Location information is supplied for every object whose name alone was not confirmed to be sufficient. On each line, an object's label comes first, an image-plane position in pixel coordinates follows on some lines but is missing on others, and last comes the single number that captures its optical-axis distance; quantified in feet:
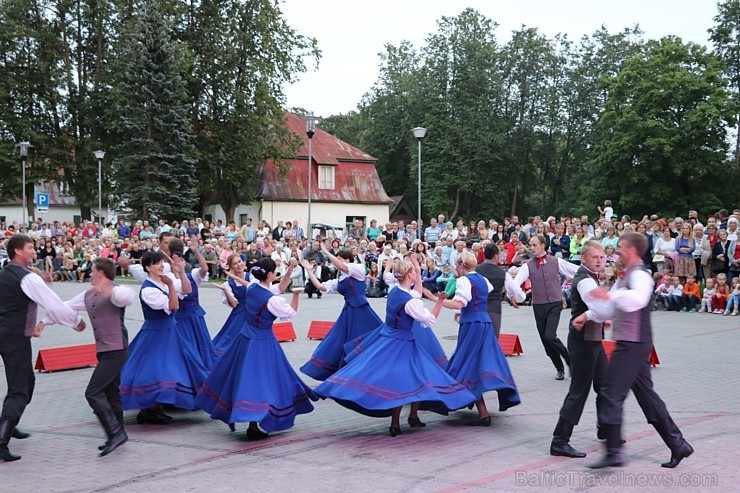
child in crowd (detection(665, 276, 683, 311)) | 62.13
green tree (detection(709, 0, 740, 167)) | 151.84
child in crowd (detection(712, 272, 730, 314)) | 58.85
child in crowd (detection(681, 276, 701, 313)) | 61.57
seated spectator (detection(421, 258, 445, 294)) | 73.41
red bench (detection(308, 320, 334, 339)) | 48.14
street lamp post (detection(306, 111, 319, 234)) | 95.89
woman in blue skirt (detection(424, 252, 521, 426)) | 25.70
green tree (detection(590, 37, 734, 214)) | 132.16
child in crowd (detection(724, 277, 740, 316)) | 57.67
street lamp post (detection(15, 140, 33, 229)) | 106.73
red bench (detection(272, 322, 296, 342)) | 46.80
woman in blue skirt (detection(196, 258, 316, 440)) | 23.49
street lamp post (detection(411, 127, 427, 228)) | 88.72
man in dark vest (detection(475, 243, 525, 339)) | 29.89
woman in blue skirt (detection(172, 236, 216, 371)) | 30.50
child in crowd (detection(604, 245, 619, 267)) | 56.91
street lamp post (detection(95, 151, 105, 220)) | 120.37
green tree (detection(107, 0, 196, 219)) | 115.75
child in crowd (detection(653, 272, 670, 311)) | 63.05
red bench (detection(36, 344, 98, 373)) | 38.29
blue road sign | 96.17
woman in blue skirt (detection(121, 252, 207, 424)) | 25.98
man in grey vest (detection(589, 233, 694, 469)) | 19.94
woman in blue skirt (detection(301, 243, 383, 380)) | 31.99
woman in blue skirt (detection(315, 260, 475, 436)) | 23.53
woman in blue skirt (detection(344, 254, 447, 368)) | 29.22
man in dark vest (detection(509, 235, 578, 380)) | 33.81
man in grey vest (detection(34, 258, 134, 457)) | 22.80
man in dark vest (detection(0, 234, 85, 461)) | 22.82
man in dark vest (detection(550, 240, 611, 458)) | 21.47
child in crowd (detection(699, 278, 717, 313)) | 59.67
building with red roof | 156.15
